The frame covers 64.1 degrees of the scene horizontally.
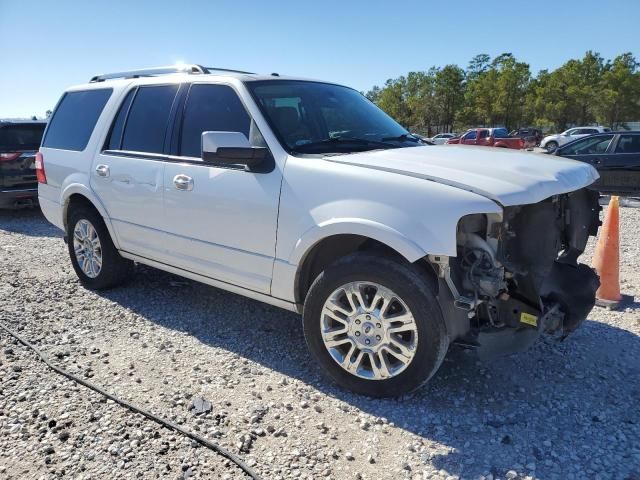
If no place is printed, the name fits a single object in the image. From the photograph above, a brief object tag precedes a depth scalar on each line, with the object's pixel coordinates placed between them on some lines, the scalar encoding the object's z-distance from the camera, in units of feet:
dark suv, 29.32
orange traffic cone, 14.76
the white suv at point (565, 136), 103.84
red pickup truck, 95.30
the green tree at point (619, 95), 151.02
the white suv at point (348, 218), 9.09
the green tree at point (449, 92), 170.91
